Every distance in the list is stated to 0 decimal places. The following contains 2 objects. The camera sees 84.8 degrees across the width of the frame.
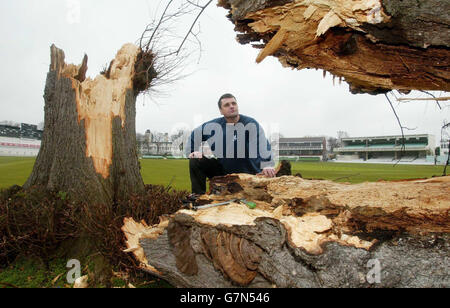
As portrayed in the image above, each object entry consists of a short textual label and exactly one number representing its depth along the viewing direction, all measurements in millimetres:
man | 4457
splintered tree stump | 3309
